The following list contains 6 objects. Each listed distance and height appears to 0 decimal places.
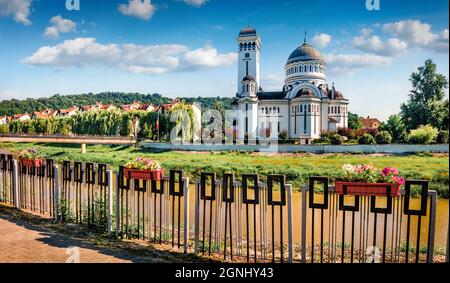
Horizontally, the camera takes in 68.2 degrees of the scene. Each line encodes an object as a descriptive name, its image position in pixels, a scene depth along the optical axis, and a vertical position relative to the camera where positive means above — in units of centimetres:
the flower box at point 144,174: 390 -55
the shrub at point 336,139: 1936 -65
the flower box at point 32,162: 521 -55
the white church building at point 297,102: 2820 +270
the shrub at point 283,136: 2401 -62
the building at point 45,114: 3528 +148
